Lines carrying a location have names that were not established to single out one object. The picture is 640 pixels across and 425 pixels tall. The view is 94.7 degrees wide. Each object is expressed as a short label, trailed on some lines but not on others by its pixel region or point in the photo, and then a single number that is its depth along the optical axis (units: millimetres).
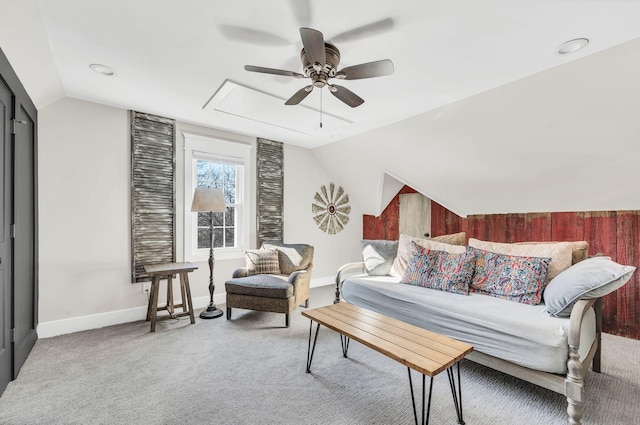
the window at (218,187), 3811
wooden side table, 3055
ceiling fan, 1713
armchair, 3201
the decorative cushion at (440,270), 2660
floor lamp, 3395
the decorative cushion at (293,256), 3875
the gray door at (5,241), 2008
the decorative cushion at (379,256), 3387
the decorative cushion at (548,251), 2424
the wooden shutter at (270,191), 4406
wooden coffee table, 1567
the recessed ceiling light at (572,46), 1897
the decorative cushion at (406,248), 3131
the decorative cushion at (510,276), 2320
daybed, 1713
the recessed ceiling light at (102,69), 2390
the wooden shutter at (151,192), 3406
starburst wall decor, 5148
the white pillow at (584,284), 1818
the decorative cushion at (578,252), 2477
